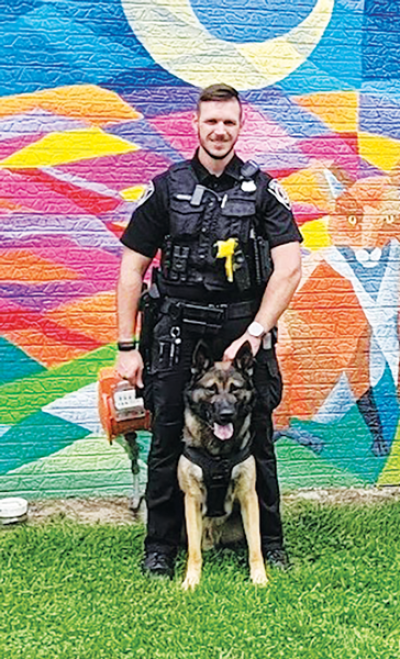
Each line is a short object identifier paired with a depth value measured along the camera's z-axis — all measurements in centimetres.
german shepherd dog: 403
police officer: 405
